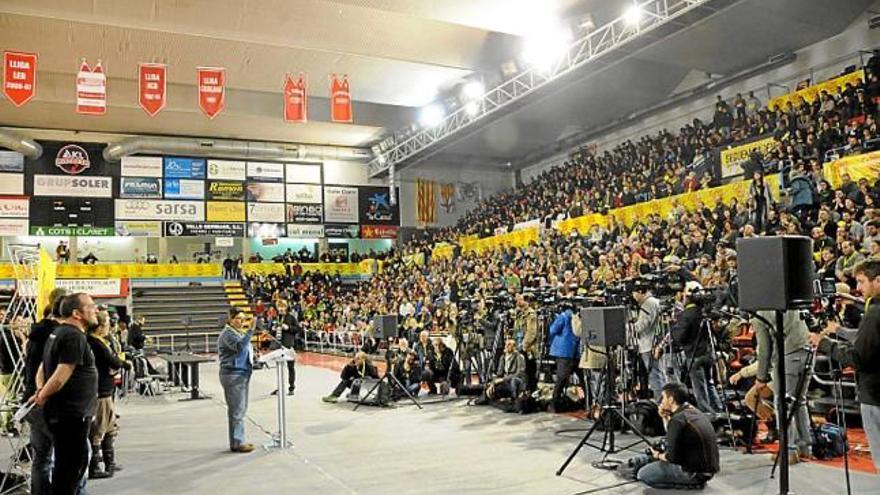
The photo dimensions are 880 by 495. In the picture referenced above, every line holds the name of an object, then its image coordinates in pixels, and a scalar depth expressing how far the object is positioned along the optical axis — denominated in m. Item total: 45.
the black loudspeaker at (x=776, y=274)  4.39
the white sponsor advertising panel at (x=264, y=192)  28.44
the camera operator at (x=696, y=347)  6.87
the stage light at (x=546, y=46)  17.02
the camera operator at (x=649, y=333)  7.61
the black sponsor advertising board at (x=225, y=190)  27.94
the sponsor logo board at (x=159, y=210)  26.81
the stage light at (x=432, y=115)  23.33
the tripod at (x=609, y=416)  5.90
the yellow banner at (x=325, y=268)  27.92
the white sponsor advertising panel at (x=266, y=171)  28.55
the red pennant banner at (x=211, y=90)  15.68
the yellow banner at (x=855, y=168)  10.68
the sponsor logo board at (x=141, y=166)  26.77
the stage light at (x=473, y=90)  20.73
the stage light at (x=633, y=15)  14.67
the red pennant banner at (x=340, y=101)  16.84
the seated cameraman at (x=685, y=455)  5.07
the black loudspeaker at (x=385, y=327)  9.80
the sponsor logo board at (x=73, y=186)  25.84
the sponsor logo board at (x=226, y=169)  28.00
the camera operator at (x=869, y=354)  3.90
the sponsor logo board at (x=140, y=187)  26.81
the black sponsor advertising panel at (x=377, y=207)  30.55
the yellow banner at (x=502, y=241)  20.03
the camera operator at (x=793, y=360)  5.79
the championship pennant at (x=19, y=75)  14.35
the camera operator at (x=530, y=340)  9.50
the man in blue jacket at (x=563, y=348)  8.71
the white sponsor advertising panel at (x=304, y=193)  29.22
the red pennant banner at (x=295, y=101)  16.72
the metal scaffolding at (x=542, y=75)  14.38
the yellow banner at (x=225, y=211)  27.89
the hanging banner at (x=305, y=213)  29.16
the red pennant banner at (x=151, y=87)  15.41
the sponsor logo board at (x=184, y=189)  27.31
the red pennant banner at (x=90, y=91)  14.76
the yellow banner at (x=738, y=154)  14.27
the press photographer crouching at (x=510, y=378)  9.35
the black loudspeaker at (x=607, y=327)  6.22
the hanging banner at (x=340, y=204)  29.88
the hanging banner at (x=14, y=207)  25.22
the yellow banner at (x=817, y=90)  14.03
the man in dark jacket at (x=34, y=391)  4.59
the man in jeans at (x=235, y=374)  7.12
